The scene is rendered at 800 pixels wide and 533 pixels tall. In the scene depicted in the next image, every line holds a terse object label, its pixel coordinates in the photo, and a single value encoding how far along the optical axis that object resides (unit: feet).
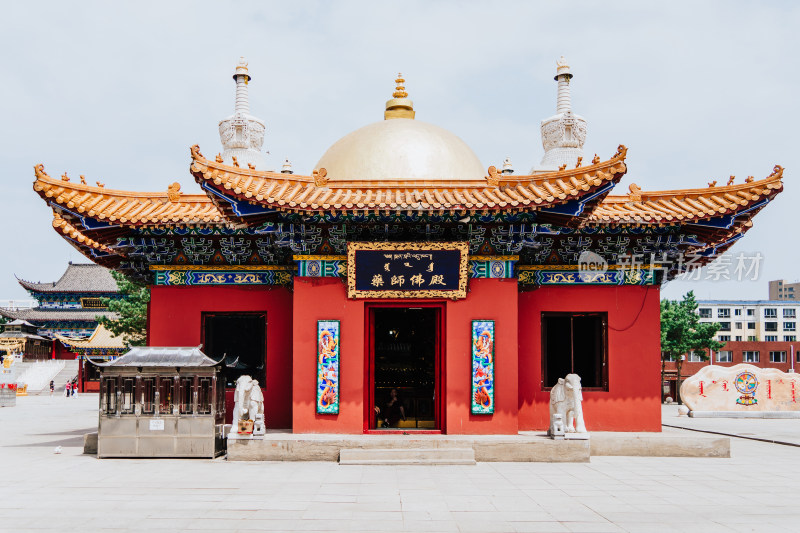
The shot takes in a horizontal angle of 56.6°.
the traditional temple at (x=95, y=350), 161.89
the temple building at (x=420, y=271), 42.24
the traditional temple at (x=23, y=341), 181.88
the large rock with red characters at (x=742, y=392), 90.68
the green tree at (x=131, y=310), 105.70
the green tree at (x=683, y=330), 125.70
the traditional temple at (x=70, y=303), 193.77
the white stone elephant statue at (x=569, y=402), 40.85
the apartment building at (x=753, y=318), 268.21
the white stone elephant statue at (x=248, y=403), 40.68
